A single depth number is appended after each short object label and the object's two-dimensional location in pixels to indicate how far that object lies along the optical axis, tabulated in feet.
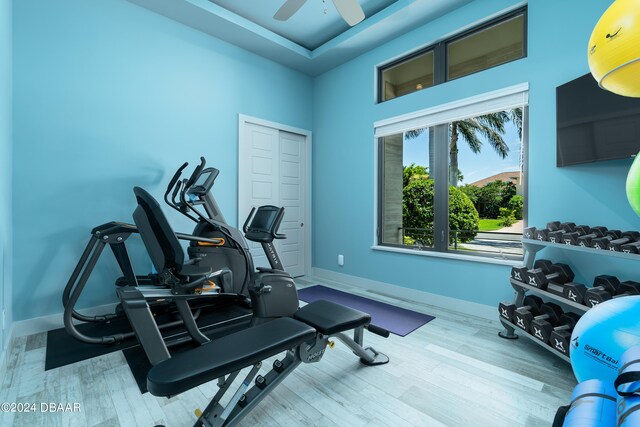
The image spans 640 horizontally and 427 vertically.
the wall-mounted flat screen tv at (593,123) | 6.25
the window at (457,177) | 9.73
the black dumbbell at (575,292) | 6.31
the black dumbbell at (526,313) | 7.36
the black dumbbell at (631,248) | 5.52
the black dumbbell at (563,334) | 6.25
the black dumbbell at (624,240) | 5.81
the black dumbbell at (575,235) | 6.63
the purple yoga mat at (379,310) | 9.27
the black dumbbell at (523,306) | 7.79
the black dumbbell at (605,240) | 6.00
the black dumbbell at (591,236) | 6.33
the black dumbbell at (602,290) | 5.98
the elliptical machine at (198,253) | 7.88
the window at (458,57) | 9.85
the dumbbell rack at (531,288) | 6.26
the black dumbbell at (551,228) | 7.36
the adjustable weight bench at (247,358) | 3.76
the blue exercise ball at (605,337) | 3.97
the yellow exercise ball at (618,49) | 3.60
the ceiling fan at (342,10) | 7.64
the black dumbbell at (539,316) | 7.21
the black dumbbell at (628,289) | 6.05
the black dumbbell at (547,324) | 6.77
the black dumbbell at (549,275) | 7.25
